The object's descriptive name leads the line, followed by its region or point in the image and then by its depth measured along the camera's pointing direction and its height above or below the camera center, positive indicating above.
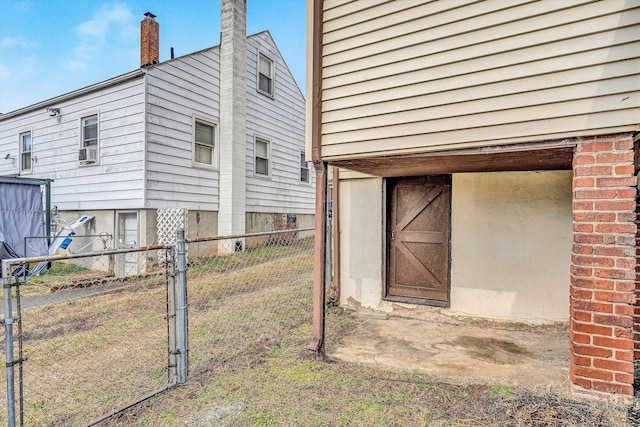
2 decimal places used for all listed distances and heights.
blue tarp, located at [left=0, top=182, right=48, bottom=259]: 8.26 -0.20
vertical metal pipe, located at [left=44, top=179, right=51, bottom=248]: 8.81 +0.04
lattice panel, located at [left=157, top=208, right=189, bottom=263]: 8.26 -0.23
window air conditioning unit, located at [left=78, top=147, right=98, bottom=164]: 8.92 +1.49
